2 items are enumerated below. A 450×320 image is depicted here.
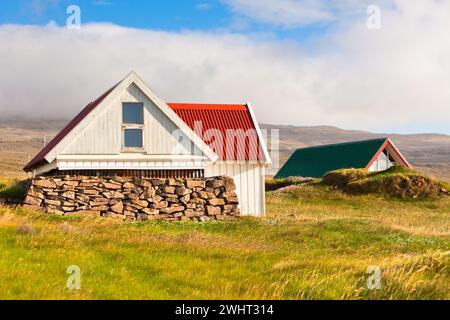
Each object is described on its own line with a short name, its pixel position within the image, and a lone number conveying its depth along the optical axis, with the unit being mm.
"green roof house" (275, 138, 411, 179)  51047
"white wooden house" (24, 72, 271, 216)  23562
